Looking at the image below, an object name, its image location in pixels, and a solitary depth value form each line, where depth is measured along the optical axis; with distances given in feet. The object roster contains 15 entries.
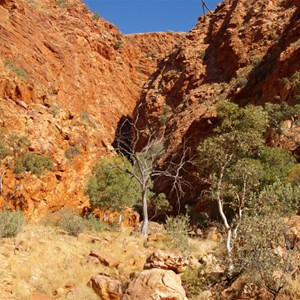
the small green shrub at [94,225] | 51.98
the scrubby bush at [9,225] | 36.09
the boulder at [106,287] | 23.52
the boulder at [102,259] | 29.40
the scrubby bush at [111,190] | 75.05
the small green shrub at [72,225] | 46.13
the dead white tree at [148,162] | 50.37
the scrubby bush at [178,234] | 35.83
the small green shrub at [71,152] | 92.32
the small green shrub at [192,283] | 24.39
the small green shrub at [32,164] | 75.41
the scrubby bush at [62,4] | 161.89
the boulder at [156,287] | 20.48
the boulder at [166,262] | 26.06
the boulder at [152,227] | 65.90
